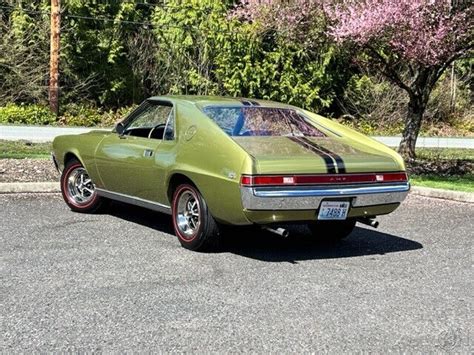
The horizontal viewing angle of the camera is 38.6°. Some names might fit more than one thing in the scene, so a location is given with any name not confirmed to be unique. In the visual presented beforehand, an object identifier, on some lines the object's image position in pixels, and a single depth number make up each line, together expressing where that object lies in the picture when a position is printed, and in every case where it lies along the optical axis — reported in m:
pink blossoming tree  12.41
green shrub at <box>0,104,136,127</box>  26.72
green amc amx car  5.77
